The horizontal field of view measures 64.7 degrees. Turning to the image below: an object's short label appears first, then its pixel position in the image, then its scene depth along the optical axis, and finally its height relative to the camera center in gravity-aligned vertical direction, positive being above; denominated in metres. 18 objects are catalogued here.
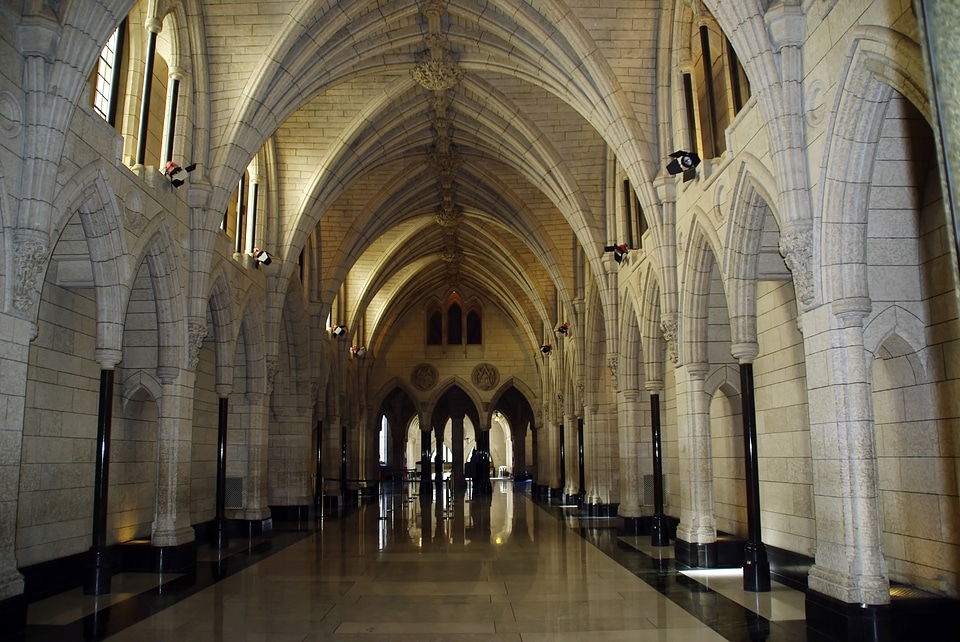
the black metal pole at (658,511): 13.43 -1.38
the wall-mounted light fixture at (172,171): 11.20 +3.93
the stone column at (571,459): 25.67 -0.91
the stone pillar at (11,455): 7.09 -0.13
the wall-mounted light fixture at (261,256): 15.66 +3.72
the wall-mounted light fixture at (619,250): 15.50 +3.72
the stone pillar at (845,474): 6.63 -0.41
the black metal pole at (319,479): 21.67 -1.23
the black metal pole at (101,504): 9.23 -0.80
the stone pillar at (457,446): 38.69 -0.58
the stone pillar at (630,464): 15.49 -0.65
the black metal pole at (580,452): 23.39 -0.60
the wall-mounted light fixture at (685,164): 11.12 +3.96
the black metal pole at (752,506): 9.20 -0.93
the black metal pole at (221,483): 13.99 -0.83
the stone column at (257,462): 16.12 -0.52
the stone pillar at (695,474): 11.09 -0.64
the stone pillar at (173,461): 11.11 -0.33
